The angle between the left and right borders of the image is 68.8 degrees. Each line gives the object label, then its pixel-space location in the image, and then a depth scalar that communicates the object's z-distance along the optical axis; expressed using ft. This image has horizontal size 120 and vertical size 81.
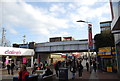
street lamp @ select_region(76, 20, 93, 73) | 38.93
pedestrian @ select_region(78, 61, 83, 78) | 29.77
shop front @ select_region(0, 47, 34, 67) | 64.38
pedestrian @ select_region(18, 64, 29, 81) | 12.76
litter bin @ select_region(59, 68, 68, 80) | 23.73
